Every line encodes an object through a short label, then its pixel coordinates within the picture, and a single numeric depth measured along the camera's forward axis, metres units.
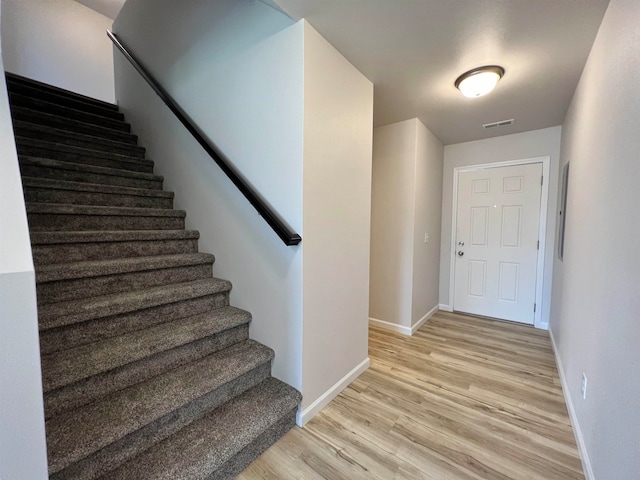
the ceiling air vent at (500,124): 2.91
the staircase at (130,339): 1.18
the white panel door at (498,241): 3.27
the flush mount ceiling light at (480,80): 1.97
